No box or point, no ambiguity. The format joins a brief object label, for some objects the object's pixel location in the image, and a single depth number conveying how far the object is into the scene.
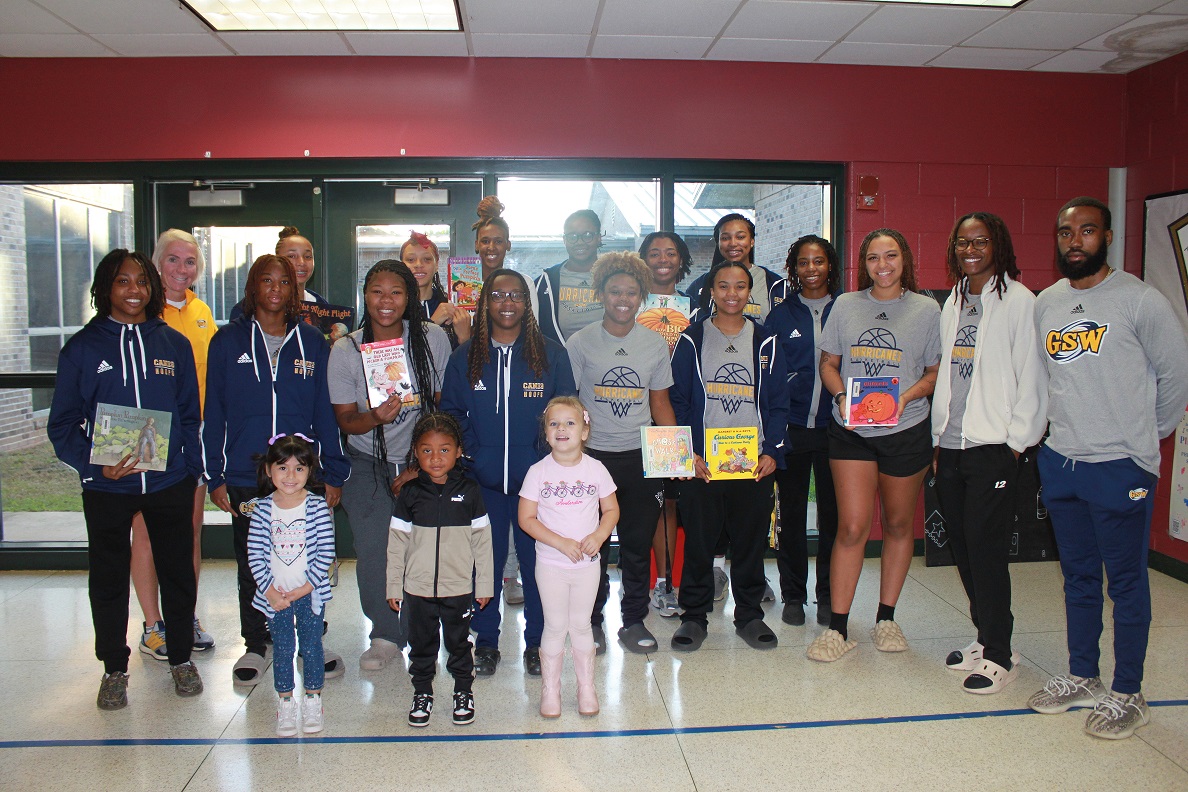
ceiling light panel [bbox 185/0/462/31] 4.09
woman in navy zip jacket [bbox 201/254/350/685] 3.16
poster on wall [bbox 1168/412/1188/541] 4.62
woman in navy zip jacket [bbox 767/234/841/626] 3.83
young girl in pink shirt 2.89
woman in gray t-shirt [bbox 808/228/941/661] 3.35
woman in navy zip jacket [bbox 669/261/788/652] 3.50
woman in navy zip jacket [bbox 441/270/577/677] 3.15
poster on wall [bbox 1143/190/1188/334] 4.59
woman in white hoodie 3.07
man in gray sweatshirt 2.79
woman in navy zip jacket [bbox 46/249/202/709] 2.99
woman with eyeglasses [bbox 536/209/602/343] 4.04
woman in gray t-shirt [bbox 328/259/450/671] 3.21
